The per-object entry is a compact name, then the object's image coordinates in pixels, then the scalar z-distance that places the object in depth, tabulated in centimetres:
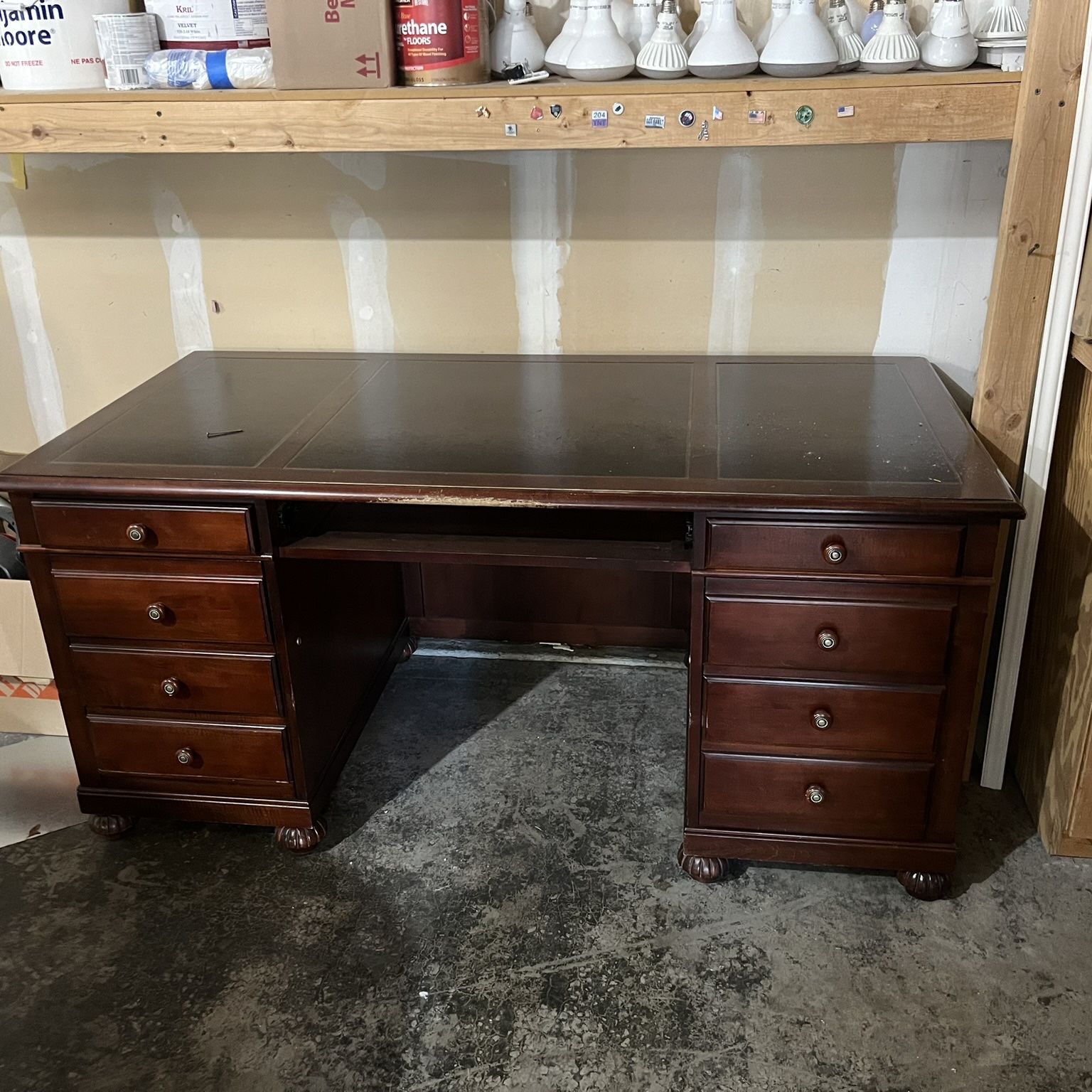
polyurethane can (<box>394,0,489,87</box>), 172
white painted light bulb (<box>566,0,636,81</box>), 178
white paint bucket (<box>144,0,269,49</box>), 182
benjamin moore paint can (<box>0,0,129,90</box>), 184
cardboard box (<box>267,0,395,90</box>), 170
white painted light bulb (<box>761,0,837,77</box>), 172
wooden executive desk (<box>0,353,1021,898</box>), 164
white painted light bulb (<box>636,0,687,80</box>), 176
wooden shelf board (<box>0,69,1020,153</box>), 164
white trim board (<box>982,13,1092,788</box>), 169
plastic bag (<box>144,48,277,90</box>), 179
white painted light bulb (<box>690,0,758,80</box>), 175
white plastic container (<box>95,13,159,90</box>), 182
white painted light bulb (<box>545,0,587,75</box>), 183
